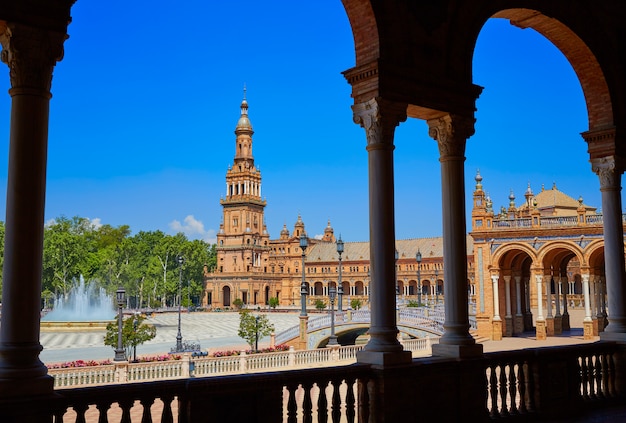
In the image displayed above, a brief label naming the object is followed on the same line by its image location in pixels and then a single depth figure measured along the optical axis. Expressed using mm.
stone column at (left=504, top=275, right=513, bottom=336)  37094
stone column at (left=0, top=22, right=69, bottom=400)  4922
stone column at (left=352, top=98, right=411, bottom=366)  6984
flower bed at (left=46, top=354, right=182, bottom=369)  23641
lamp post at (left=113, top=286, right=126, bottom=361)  24788
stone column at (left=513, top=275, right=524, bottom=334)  37656
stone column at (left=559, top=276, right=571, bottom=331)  38425
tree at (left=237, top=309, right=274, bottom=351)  33312
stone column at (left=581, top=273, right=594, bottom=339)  33031
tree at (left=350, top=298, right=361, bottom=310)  69625
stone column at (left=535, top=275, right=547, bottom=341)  33656
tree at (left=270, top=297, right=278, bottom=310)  90388
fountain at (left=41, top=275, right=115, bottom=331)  51094
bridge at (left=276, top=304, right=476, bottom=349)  37656
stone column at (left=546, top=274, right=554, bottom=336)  35562
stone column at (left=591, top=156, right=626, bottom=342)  9961
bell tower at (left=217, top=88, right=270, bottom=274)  107312
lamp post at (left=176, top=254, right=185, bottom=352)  33447
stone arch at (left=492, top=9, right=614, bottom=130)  9523
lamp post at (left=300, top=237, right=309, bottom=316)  29031
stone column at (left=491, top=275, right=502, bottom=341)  35969
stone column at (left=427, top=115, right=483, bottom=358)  7782
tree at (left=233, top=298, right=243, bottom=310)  95500
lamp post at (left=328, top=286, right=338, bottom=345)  29812
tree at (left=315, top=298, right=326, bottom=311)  77562
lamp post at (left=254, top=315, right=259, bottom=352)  32344
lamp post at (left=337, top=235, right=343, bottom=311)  31225
